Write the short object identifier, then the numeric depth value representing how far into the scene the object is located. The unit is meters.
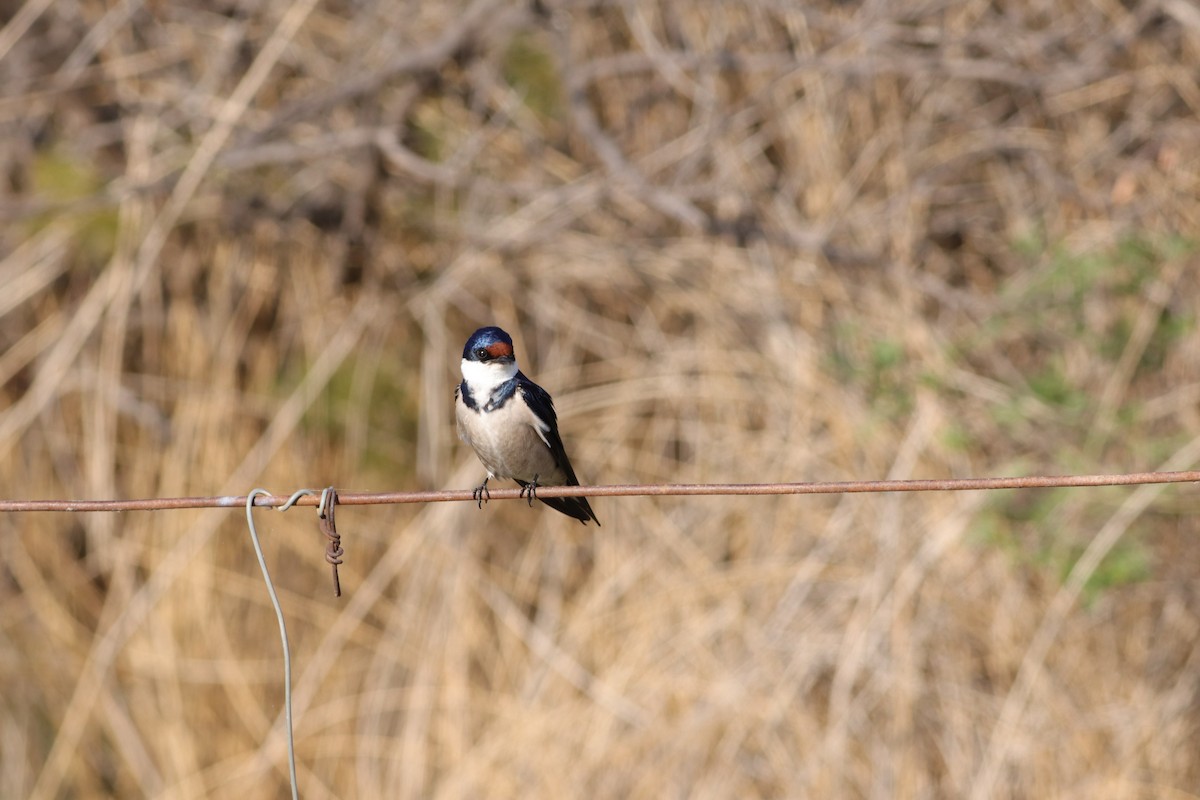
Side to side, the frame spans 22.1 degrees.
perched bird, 5.95
